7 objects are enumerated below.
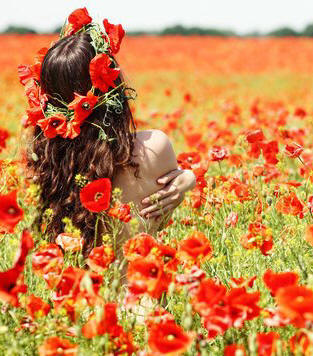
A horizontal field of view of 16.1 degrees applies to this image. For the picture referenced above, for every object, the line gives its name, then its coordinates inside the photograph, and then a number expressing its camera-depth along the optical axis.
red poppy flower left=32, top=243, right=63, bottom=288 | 2.04
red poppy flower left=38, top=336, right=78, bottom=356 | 1.95
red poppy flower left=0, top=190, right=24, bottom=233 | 1.96
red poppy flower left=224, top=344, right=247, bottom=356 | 1.94
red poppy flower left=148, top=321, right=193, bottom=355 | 1.86
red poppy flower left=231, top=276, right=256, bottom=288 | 2.04
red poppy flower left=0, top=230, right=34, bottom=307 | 1.90
